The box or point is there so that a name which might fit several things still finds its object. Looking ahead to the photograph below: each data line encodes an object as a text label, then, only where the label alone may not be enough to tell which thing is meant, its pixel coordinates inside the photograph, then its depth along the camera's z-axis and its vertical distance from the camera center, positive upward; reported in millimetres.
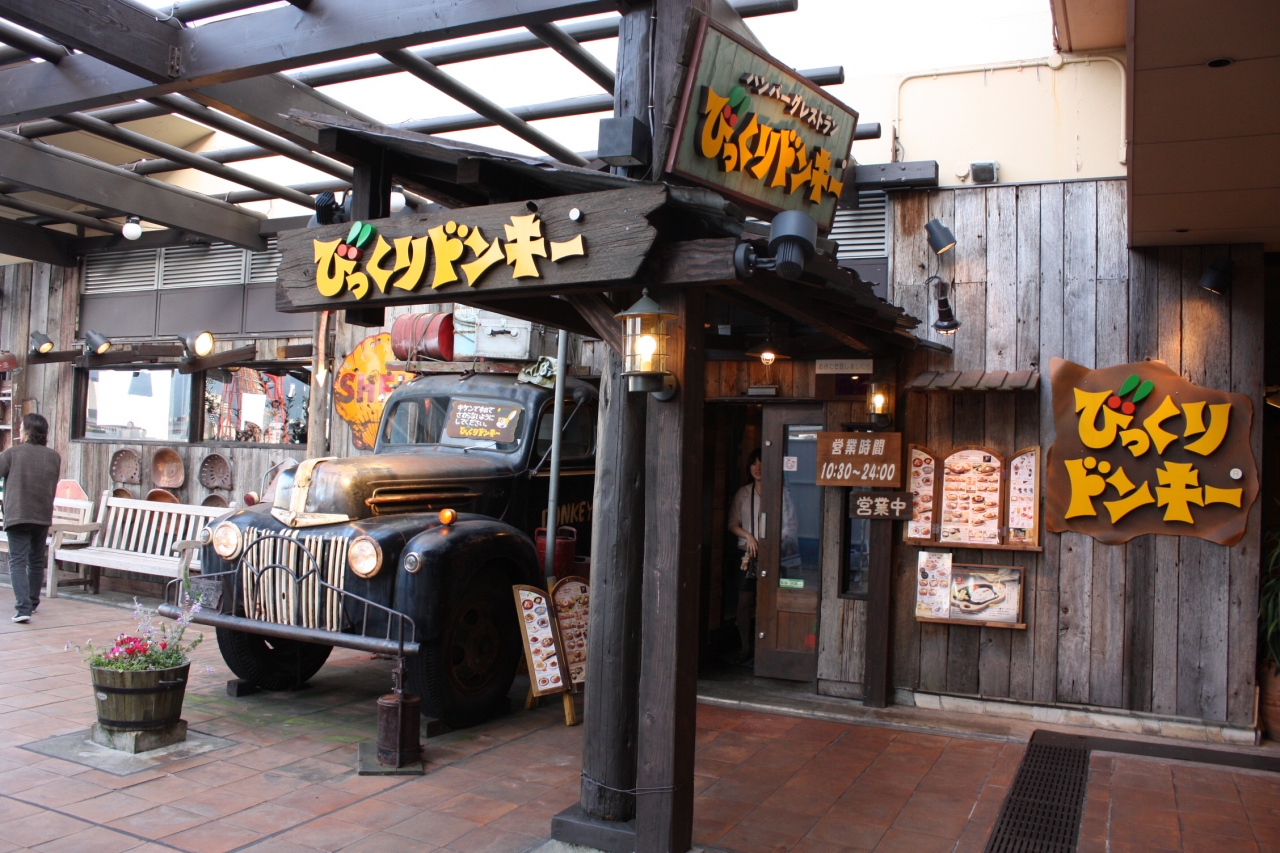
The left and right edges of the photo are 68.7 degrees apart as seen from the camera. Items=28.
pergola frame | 4926 +2263
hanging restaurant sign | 4289 +1669
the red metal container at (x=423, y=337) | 7391 +901
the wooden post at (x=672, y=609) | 3812 -628
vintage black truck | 5344 -736
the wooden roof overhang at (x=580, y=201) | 3766 +969
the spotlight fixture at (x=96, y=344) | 9719 +1001
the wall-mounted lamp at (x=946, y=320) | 6195 +959
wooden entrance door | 7035 -669
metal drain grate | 4234 -1682
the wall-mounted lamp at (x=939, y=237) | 6340 +1545
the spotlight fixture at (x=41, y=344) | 10195 +1048
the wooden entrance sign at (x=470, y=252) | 3768 +859
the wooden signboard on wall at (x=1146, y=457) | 5762 +84
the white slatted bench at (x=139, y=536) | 8789 -931
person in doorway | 7613 -621
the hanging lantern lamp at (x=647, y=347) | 3783 +443
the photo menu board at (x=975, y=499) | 6258 -229
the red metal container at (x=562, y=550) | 6652 -695
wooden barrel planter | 4891 -1350
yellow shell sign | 8797 +588
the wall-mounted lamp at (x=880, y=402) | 6328 +408
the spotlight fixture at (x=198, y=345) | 8922 +944
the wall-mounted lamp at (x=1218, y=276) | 5691 +1195
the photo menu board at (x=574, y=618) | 6070 -1081
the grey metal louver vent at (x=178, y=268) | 9734 +1883
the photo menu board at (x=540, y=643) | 5789 -1186
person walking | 7945 -607
